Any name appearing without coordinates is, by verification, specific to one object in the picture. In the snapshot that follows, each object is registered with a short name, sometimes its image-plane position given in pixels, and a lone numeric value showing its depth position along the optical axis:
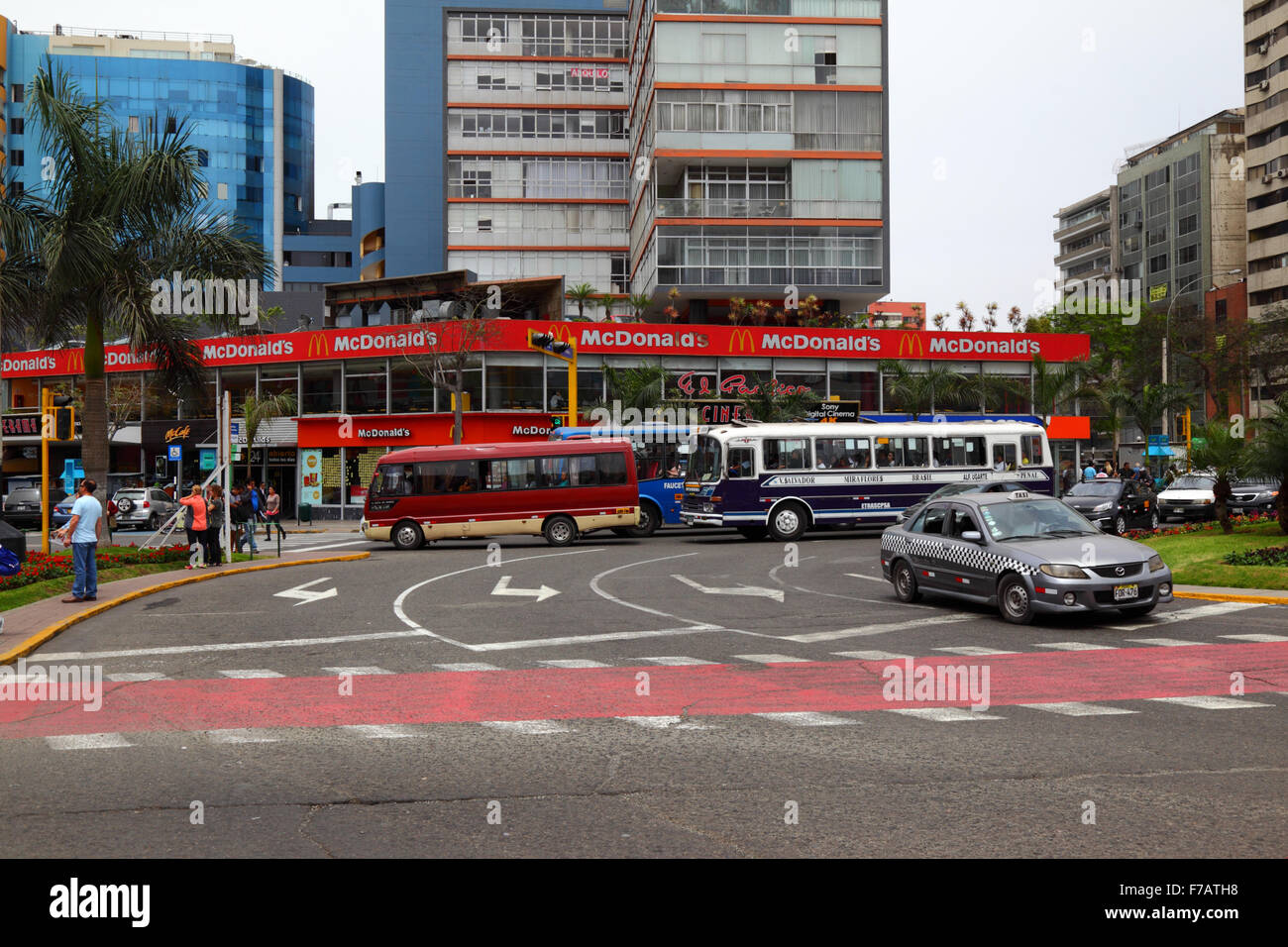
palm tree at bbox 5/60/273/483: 22.55
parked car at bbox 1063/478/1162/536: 29.42
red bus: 32.19
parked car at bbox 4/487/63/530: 43.72
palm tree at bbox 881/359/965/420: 47.75
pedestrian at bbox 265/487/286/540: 33.91
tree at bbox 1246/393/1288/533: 20.27
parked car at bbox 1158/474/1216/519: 34.38
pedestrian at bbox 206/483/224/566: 24.69
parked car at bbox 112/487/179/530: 42.53
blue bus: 34.91
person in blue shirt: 17.19
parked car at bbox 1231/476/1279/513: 35.72
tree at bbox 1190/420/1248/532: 22.44
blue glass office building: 111.62
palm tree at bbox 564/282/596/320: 53.53
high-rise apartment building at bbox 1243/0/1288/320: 84.38
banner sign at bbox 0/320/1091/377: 48.03
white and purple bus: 31.73
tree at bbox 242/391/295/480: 47.16
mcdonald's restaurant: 48.12
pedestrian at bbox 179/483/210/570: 23.66
